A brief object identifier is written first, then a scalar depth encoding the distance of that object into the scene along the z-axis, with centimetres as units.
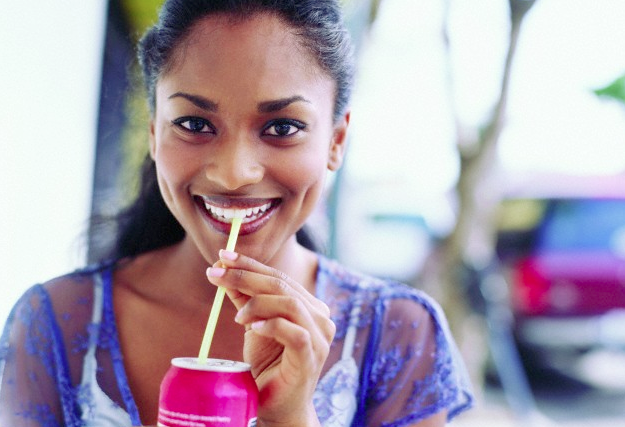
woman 129
